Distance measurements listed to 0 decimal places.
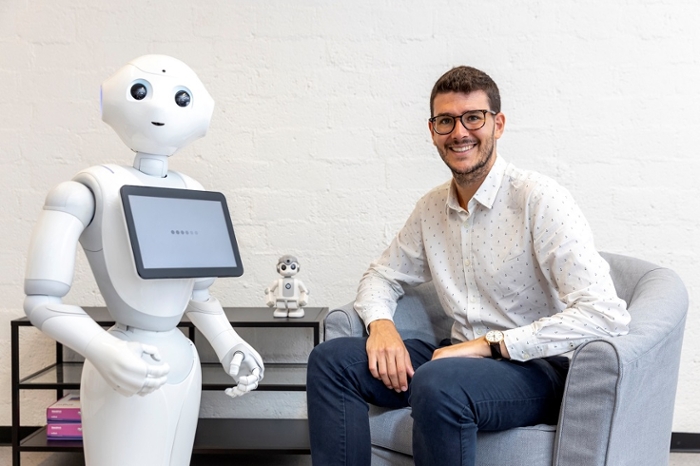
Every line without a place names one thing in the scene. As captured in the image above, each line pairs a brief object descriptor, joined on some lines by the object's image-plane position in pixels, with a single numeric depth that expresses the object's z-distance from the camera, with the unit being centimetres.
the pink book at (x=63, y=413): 251
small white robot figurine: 251
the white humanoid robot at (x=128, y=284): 134
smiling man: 169
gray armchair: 160
